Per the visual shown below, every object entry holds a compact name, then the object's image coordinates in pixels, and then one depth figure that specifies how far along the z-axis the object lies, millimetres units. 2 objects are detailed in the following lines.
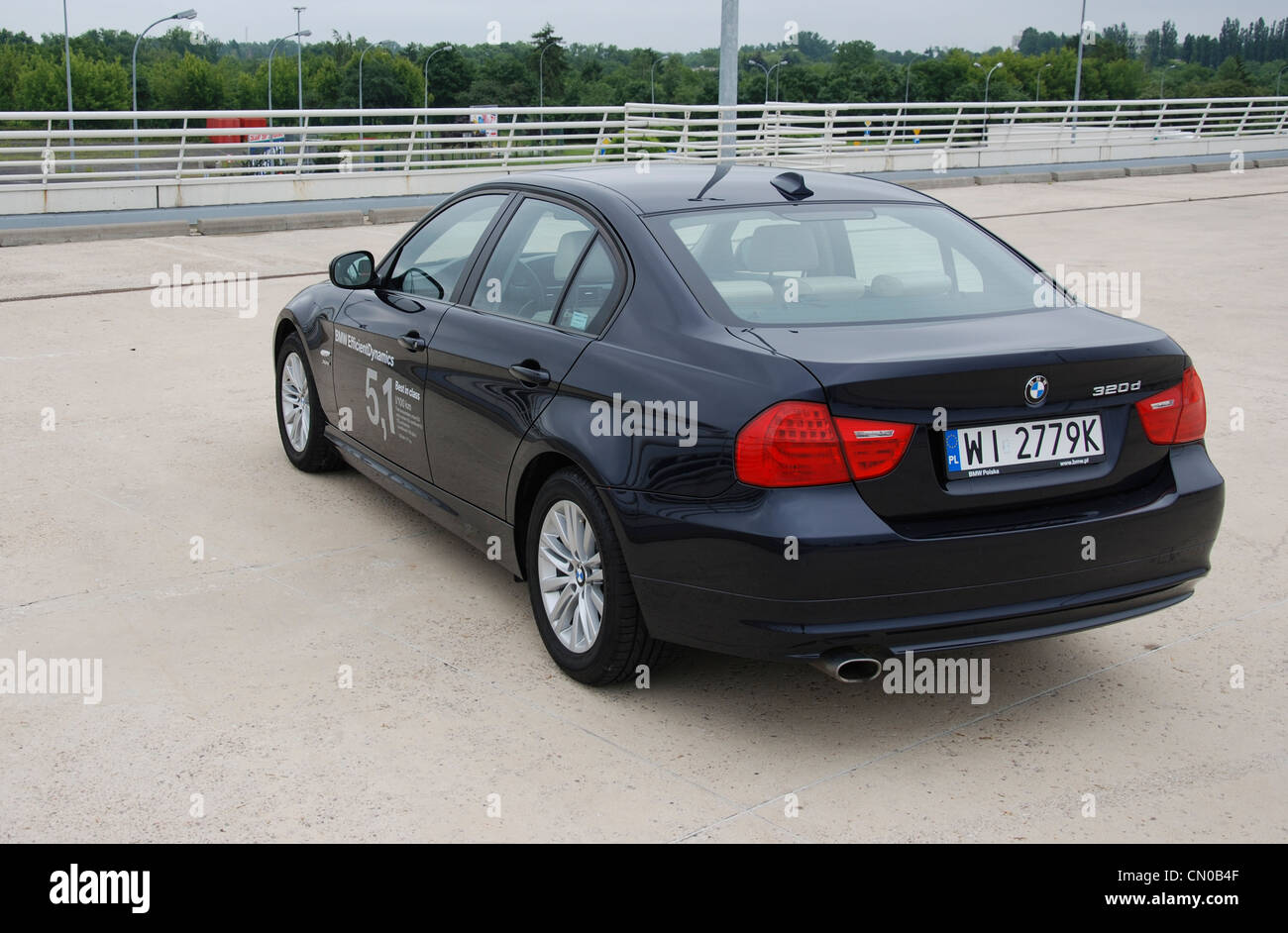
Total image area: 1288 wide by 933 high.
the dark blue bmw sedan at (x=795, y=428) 3639
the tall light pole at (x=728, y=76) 24688
